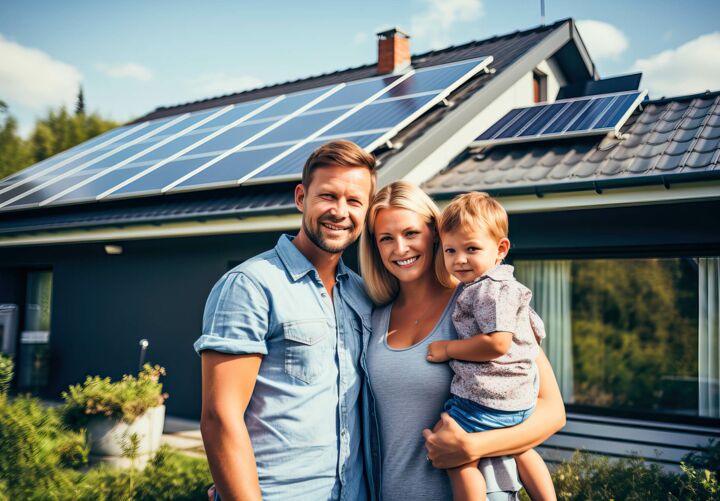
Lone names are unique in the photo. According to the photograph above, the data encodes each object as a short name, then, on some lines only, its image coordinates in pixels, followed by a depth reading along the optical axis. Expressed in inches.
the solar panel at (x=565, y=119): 284.4
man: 82.4
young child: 93.1
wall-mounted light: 371.9
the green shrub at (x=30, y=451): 179.2
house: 246.2
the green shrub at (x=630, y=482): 167.8
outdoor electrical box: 191.0
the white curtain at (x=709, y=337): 250.5
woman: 93.4
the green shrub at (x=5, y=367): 237.4
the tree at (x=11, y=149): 1385.3
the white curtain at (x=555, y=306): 299.6
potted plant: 247.0
